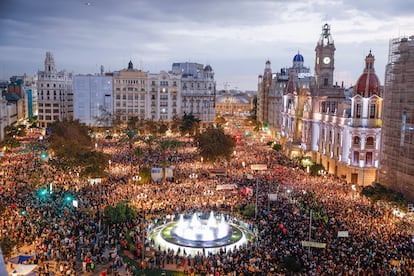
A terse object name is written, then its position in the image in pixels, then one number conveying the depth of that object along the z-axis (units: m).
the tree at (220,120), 138.32
